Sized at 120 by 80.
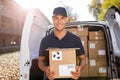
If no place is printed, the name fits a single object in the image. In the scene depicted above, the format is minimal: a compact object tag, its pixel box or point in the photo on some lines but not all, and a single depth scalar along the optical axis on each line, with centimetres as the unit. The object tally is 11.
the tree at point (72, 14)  3869
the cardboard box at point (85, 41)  285
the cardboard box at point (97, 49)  278
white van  209
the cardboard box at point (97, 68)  278
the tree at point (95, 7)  2651
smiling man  184
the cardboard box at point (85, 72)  284
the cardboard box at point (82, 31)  285
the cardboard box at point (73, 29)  288
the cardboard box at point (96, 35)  282
